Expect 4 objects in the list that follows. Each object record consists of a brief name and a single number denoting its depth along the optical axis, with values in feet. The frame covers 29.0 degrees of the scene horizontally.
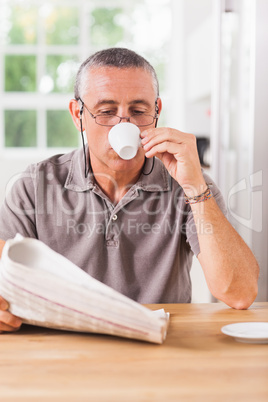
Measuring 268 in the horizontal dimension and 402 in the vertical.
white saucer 3.06
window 17.03
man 4.89
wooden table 2.36
